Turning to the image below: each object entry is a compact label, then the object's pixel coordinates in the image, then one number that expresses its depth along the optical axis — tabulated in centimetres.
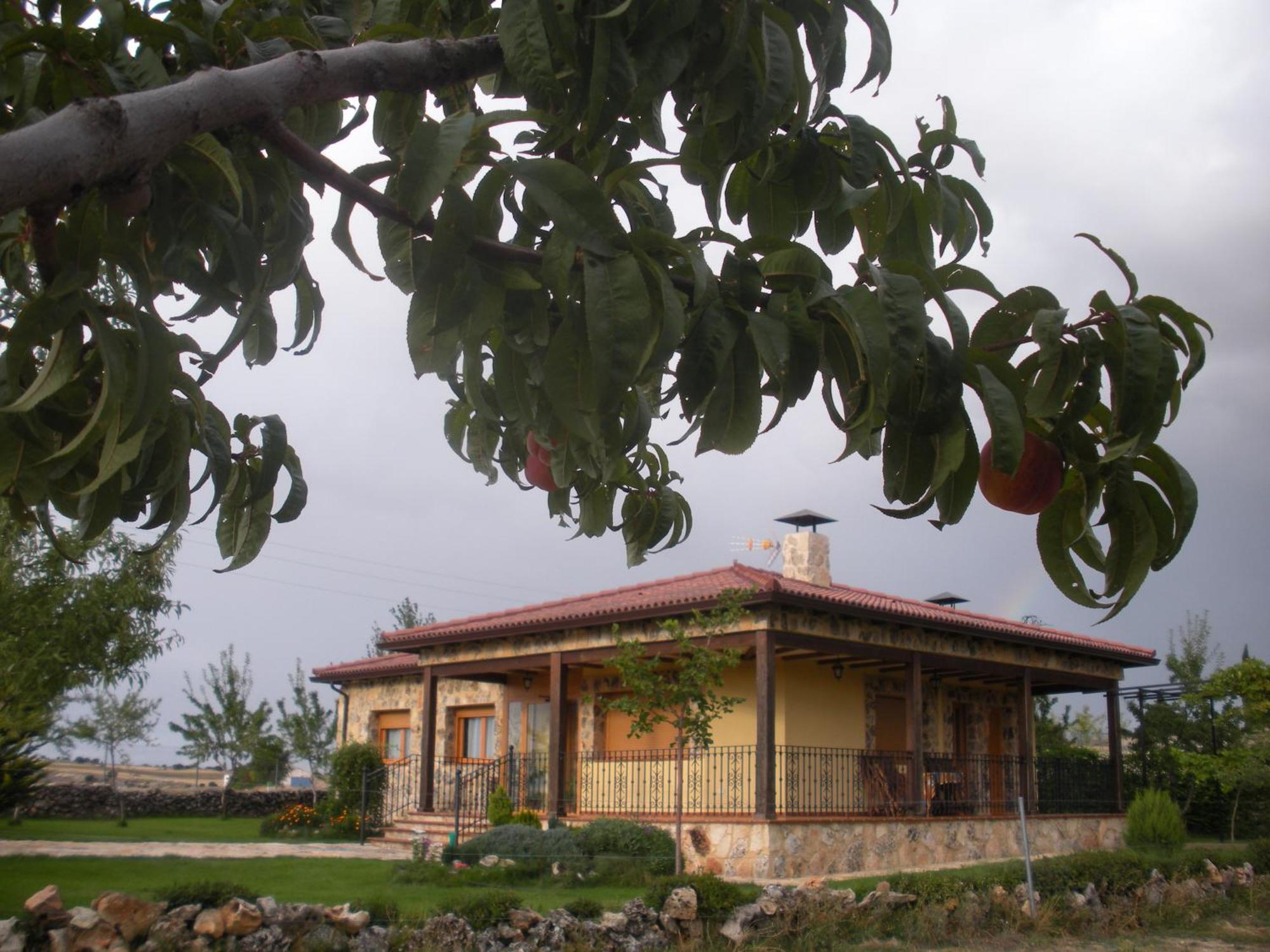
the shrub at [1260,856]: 1422
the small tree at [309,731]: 3166
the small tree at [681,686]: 1180
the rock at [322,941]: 736
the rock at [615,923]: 834
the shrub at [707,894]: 884
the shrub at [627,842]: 1298
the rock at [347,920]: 767
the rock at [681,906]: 870
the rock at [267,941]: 718
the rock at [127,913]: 687
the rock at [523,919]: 801
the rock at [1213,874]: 1308
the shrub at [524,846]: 1286
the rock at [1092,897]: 1135
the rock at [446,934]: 773
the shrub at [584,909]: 842
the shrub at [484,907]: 796
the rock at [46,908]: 664
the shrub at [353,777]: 2038
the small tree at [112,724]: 3250
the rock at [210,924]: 713
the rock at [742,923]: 875
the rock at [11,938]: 628
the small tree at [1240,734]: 1730
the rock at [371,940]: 758
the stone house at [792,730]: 1421
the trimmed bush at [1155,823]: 1545
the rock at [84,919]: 666
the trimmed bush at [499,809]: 1603
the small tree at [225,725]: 2950
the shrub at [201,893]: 733
